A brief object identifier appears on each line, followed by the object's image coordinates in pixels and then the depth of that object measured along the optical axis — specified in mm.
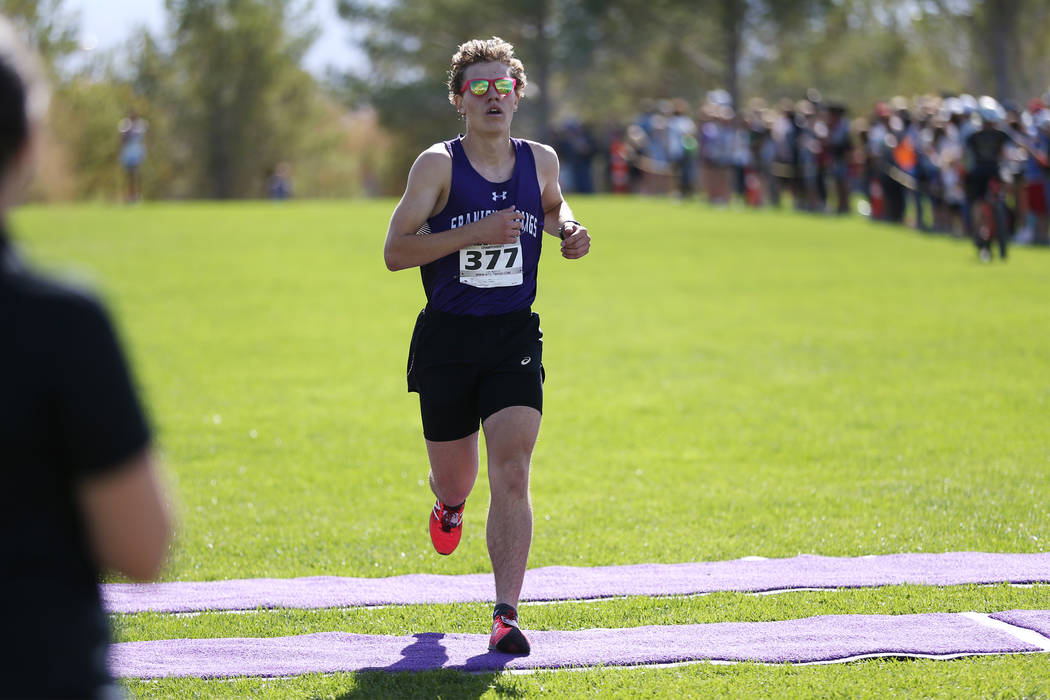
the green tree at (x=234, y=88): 143500
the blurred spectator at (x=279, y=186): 109812
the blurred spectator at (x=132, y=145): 69375
